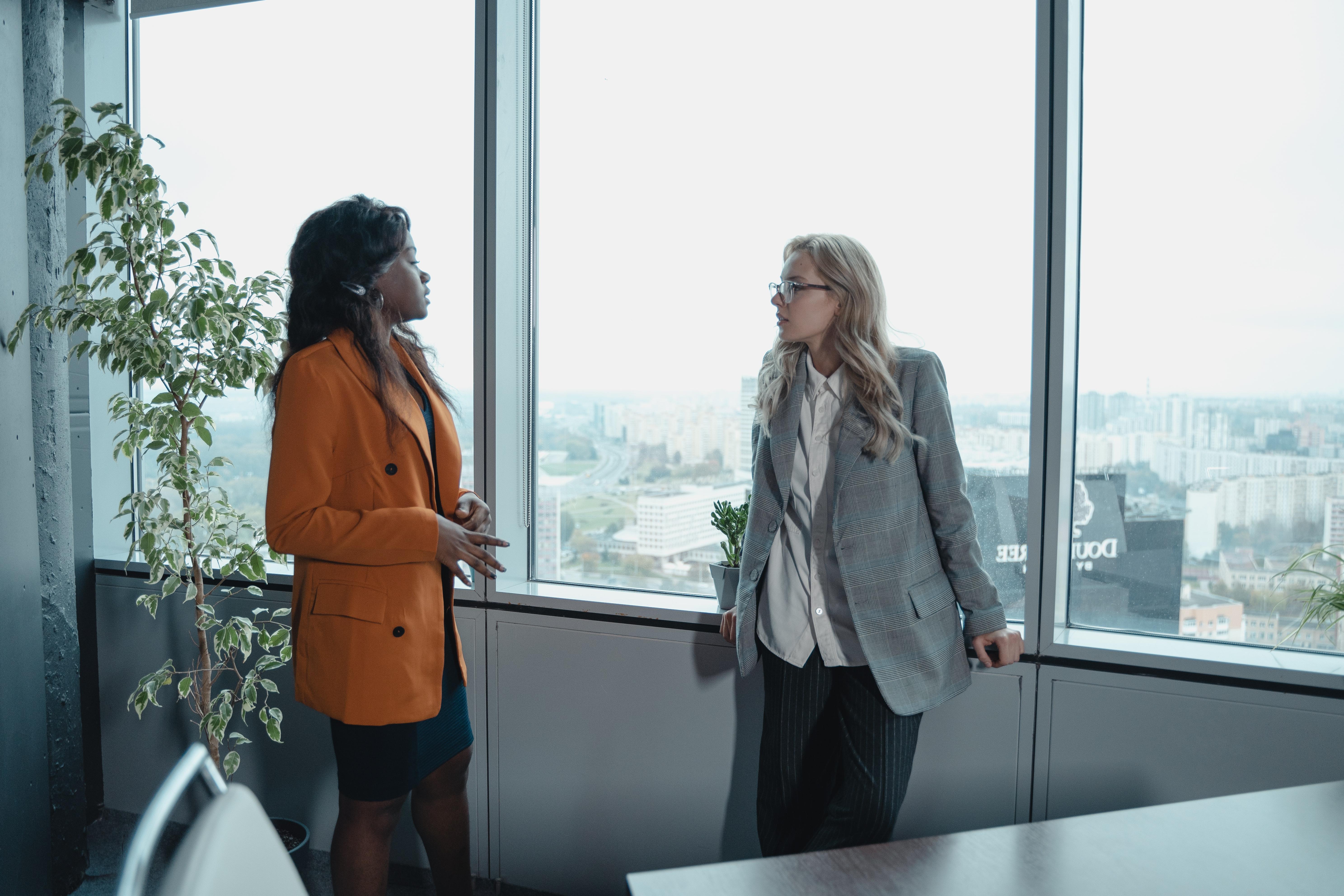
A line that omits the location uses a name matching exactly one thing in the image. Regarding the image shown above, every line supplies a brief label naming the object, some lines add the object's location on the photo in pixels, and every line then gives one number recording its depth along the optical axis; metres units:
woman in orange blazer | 1.72
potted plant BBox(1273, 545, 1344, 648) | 1.92
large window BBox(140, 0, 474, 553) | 2.70
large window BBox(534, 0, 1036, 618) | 2.25
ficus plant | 2.26
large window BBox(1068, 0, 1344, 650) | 1.97
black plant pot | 2.48
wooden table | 0.91
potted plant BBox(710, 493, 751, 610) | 2.26
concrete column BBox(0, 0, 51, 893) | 2.24
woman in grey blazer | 1.75
